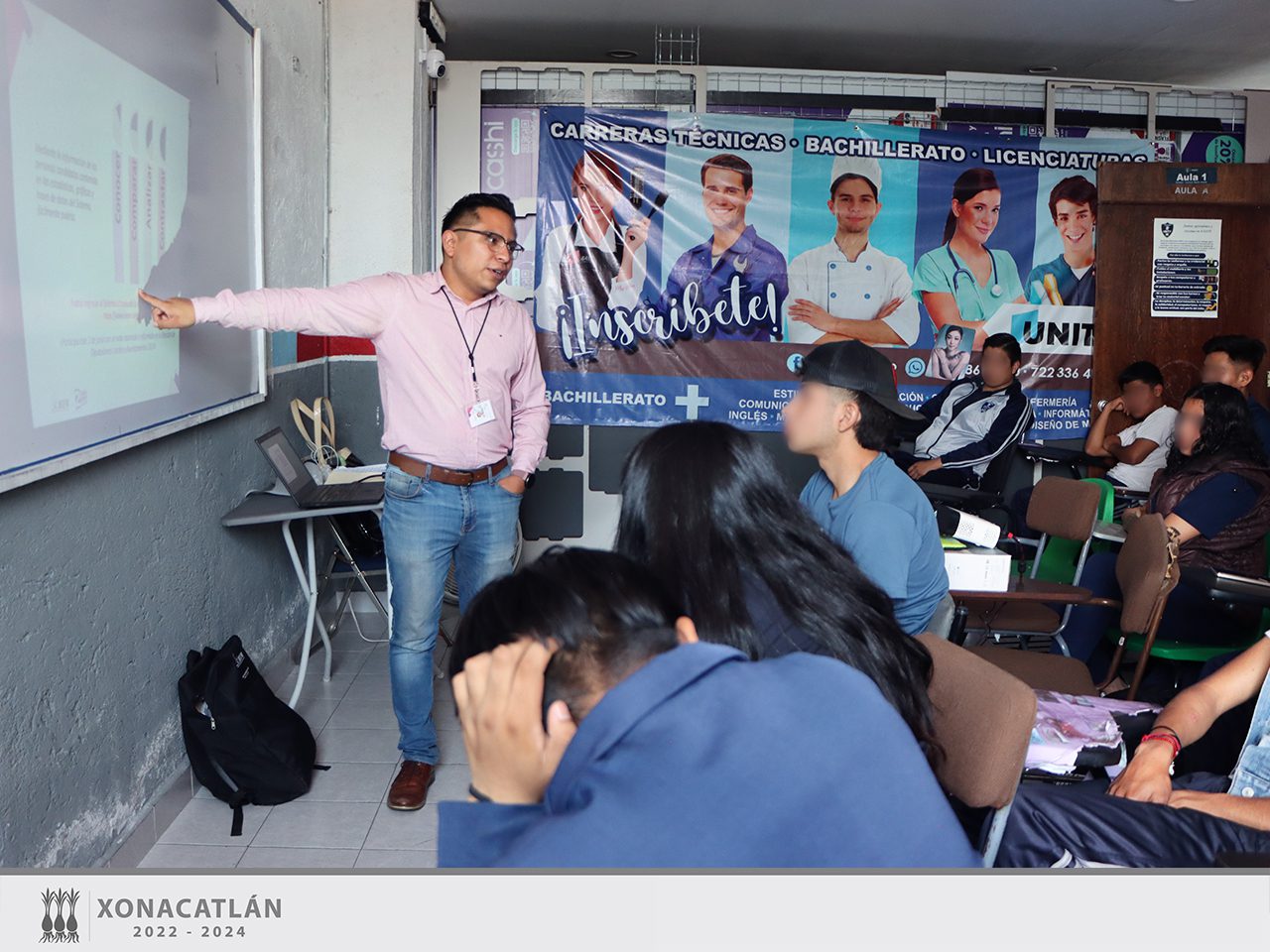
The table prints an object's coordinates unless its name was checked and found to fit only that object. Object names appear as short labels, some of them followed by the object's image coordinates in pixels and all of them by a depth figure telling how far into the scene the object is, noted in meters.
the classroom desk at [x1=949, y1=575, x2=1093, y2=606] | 2.94
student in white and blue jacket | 5.05
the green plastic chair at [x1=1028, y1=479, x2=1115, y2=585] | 4.21
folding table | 3.22
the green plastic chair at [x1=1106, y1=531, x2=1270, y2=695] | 3.31
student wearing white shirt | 5.12
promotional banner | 5.18
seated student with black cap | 2.24
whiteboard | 1.92
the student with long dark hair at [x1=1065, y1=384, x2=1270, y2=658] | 3.46
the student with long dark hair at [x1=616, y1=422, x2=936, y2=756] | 1.46
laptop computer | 3.29
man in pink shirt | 3.01
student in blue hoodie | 0.85
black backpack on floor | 2.83
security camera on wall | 4.75
